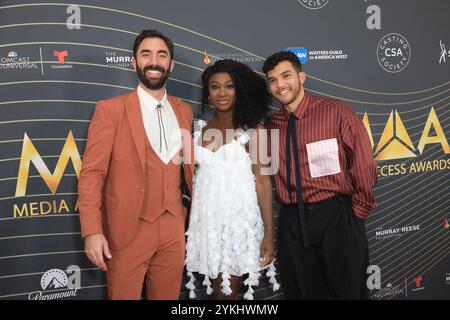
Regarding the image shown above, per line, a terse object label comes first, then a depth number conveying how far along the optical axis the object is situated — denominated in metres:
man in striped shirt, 2.24
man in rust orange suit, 2.01
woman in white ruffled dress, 2.32
